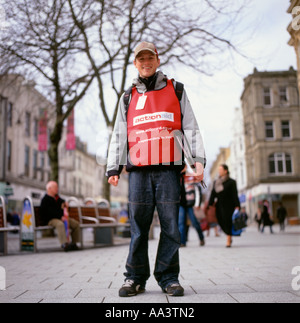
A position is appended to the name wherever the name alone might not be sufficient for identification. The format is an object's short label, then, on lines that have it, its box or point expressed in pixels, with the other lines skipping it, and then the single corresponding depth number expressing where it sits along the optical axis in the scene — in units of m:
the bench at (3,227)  8.59
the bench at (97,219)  10.28
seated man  8.98
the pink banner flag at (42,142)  32.00
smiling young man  3.67
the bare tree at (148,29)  9.79
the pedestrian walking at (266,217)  19.36
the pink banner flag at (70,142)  30.31
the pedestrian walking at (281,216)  21.90
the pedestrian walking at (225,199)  9.55
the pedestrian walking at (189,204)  9.41
